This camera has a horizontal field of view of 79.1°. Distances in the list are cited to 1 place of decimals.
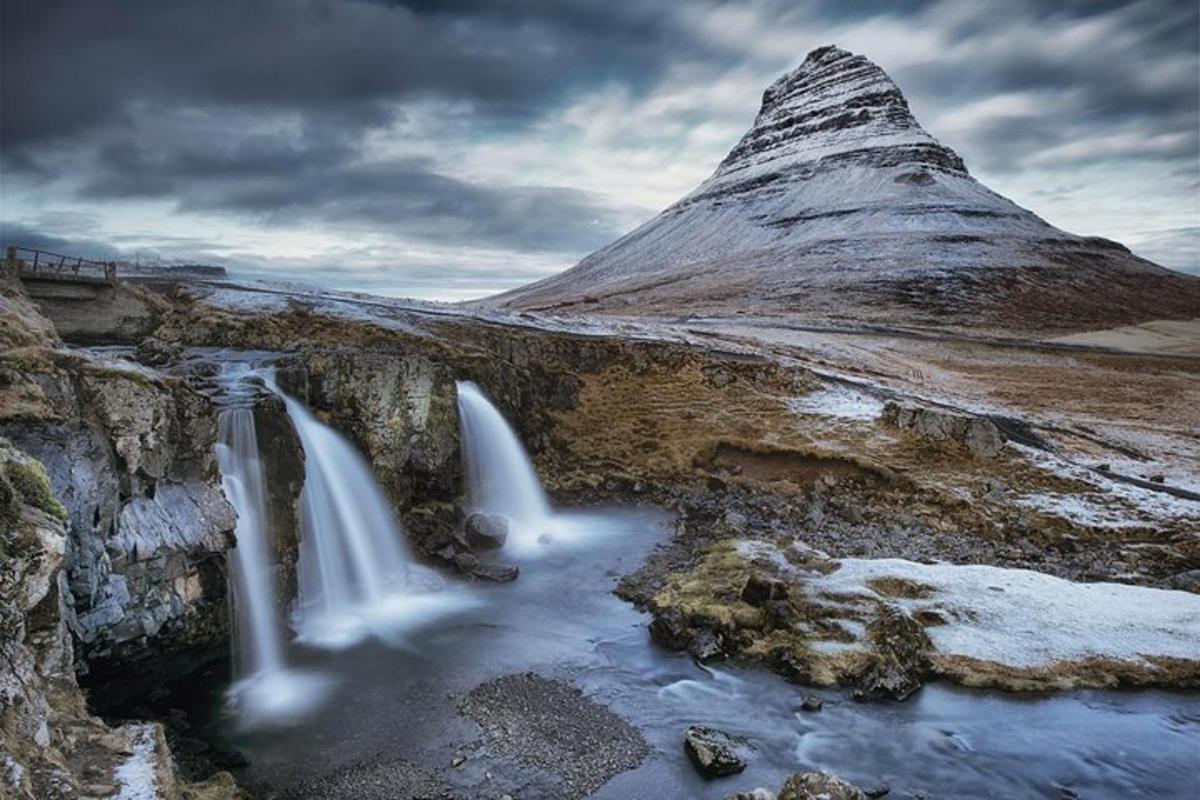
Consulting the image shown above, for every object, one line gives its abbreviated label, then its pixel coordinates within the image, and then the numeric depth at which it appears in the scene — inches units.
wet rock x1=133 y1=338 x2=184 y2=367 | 807.1
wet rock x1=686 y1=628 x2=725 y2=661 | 548.7
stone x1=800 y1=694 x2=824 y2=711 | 480.6
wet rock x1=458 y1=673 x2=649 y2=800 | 412.5
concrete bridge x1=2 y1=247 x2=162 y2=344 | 974.4
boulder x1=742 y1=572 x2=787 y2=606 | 592.1
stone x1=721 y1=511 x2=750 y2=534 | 816.9
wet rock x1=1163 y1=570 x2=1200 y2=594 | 639.1
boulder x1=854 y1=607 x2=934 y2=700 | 494.0
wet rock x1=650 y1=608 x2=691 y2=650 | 565.6
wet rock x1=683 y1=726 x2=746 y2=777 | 413.1
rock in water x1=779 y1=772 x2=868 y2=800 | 351.3
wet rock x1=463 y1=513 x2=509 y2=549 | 797.9
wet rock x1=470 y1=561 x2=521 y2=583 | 717.3
